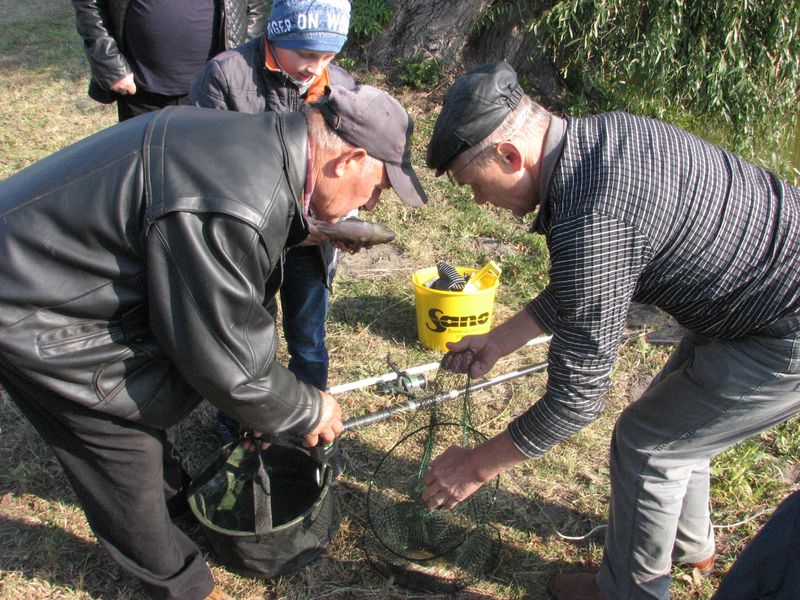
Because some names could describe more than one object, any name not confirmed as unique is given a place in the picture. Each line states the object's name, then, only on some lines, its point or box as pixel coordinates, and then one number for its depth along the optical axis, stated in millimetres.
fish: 2373
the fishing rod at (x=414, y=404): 2855
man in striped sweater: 1691
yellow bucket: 3684
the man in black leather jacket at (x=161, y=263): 1632
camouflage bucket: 2465
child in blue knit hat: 2662
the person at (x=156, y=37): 3559
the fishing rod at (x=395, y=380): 3313
